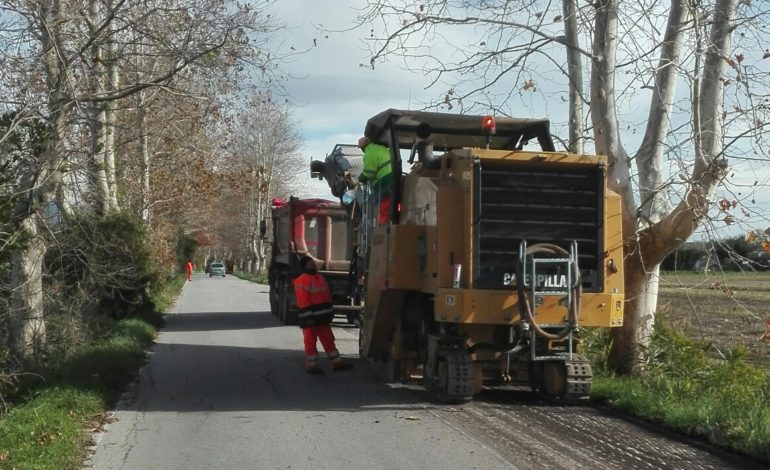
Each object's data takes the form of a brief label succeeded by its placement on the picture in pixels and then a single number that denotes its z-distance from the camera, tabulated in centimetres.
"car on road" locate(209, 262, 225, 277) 8556
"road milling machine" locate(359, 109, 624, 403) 1000
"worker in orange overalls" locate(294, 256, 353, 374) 1347
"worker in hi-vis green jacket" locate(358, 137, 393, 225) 1206
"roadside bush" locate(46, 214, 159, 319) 1572
